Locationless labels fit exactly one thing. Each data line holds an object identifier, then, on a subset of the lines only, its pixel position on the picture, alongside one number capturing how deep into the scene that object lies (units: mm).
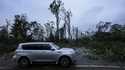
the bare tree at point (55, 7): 16081
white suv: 5850
